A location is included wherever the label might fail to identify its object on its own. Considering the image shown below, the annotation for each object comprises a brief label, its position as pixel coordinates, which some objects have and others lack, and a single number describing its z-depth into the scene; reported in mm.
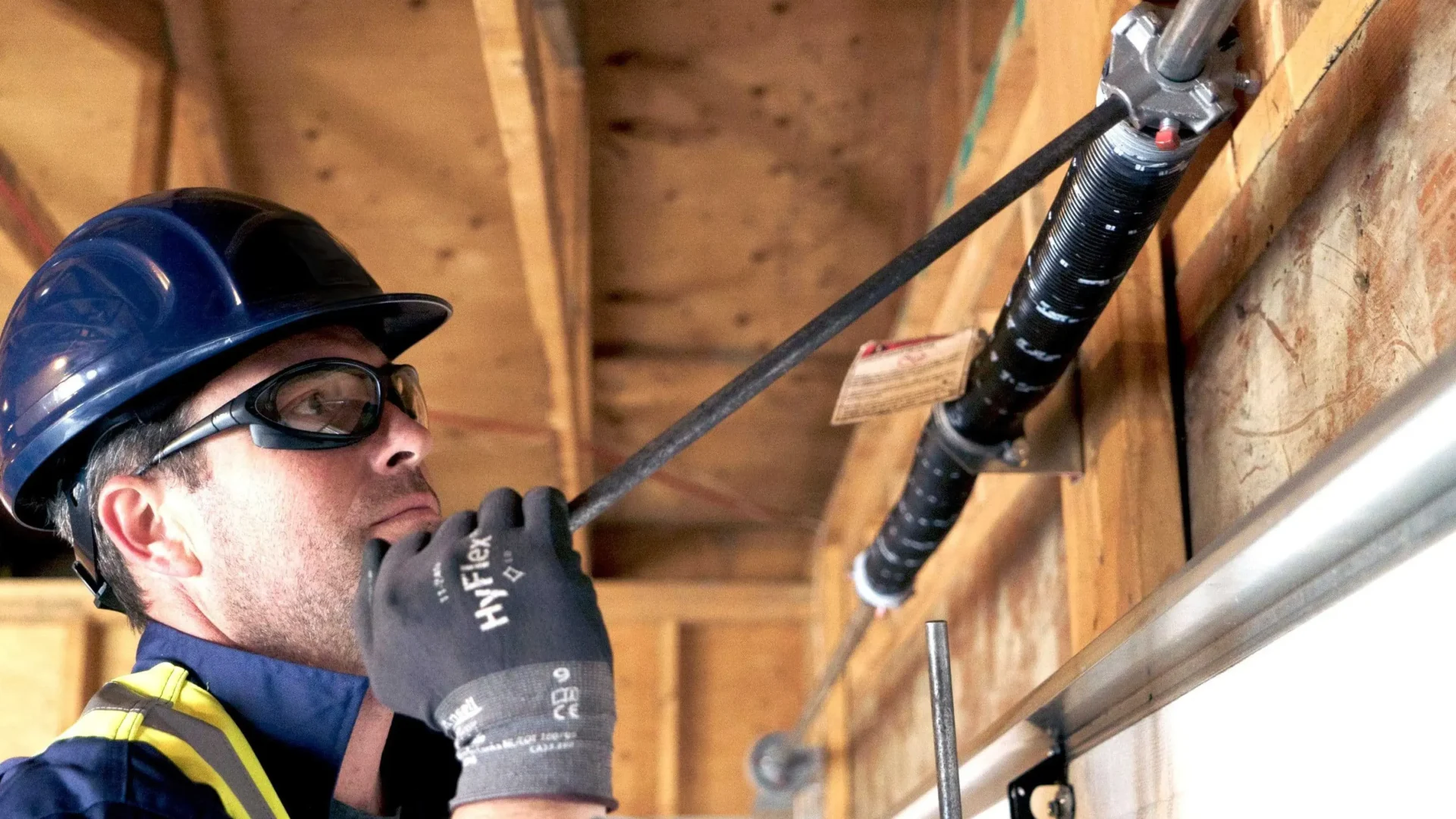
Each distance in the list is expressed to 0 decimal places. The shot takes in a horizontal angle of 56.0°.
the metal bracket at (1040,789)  1188
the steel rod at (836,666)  2443
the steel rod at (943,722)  1020
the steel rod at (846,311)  1021
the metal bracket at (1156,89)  1025
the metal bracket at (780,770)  3906
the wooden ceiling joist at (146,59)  2750
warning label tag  1267
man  1270
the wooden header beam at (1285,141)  962
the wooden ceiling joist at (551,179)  2295
